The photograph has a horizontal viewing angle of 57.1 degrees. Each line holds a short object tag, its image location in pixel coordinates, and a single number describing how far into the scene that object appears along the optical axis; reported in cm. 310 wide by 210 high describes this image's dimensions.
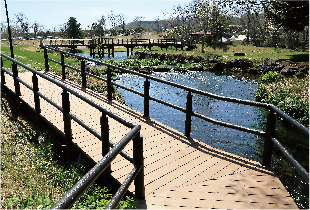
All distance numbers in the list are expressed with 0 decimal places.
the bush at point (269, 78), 1922
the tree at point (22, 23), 10146
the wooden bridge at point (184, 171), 356
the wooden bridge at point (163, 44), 4325
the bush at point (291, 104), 1153
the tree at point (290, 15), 2506
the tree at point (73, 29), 6406
